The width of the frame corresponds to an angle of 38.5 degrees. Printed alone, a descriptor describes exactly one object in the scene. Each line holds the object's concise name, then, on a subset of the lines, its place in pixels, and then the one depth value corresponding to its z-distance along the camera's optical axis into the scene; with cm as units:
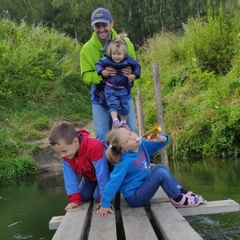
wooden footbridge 223
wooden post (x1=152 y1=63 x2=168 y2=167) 449
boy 253
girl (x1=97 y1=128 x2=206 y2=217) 253
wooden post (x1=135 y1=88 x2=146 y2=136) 517
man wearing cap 334
